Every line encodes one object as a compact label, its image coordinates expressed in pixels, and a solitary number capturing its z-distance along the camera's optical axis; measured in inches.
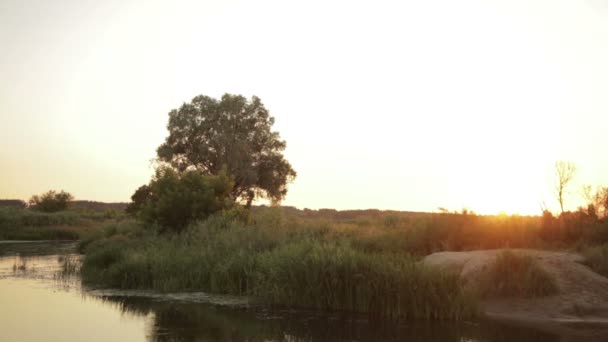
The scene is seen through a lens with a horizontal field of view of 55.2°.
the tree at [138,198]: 2008.9
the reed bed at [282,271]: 641.0
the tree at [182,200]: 1186.6
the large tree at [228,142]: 2144.4
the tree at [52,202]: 3260.3
